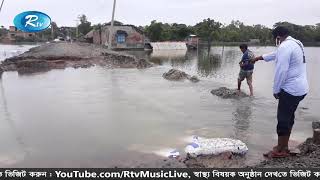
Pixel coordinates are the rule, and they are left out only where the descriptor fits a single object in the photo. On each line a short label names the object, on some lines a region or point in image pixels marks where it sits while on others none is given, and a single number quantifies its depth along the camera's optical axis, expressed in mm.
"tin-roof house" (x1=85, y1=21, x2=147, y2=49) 41315
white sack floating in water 4238
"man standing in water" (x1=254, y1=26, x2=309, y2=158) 3927
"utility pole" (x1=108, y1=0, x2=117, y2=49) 25876
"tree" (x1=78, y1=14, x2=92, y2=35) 74356
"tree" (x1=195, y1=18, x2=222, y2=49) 54748
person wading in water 7985
